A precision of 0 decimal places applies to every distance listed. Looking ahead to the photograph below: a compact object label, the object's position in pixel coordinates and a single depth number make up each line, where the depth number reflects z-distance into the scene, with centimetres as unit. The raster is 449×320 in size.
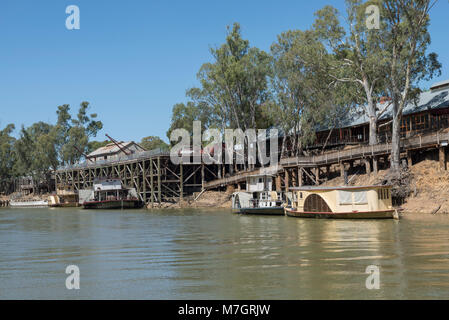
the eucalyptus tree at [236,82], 5628
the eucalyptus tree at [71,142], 9506
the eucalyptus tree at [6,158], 11112
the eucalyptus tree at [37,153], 9331
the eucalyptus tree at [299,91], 4612
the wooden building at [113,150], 9019
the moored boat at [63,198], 8062
